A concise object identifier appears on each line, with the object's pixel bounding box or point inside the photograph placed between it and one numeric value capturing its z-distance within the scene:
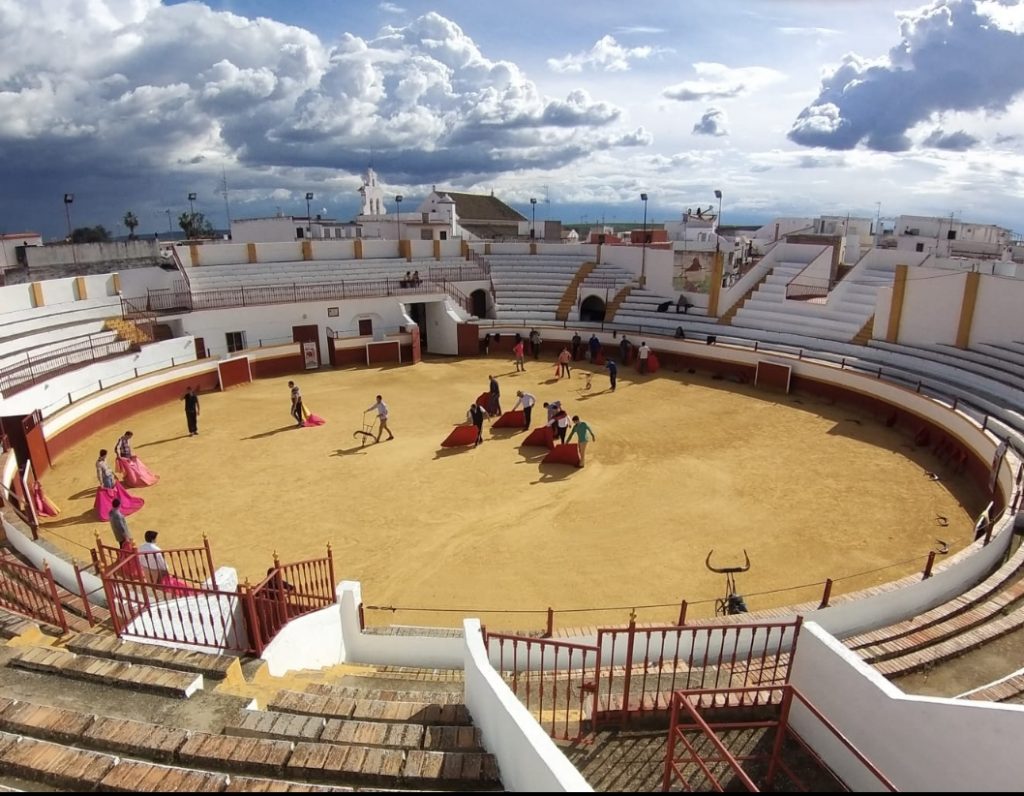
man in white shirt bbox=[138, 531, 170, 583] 8.49
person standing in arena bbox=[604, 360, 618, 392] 22.06
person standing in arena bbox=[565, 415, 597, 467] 15.16
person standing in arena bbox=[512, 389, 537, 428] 17.84
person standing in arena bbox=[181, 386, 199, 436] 17.31
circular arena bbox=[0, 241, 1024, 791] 5.73
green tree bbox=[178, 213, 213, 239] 67.69
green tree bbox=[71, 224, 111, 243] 62.66
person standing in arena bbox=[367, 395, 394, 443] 16.86
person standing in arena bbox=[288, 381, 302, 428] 18.05
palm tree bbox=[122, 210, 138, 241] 69.89
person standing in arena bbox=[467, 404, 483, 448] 16.86
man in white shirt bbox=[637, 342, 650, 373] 24.64
